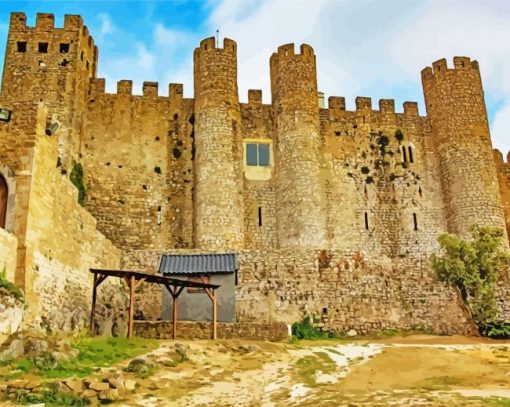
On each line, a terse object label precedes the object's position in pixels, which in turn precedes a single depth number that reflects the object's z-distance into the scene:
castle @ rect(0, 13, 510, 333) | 27.08
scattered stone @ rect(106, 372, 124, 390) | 12.87
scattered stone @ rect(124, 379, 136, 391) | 13.22
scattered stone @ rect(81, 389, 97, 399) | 12.33
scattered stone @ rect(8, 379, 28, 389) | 12.40
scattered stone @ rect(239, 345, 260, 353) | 18.00
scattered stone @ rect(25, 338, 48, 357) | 14.77
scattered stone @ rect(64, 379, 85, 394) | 12.45
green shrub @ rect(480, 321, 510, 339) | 25.16
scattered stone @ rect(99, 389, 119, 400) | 12.43
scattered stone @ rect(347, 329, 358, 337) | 25.73
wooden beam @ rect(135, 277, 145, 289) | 19.76
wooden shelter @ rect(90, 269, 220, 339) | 19.16
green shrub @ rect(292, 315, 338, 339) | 24.89
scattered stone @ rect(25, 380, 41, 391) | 12.41
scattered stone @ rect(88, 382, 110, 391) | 12.59
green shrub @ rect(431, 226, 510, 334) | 25.84
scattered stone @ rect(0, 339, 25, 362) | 14.36
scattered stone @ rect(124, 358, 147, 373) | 14.70
